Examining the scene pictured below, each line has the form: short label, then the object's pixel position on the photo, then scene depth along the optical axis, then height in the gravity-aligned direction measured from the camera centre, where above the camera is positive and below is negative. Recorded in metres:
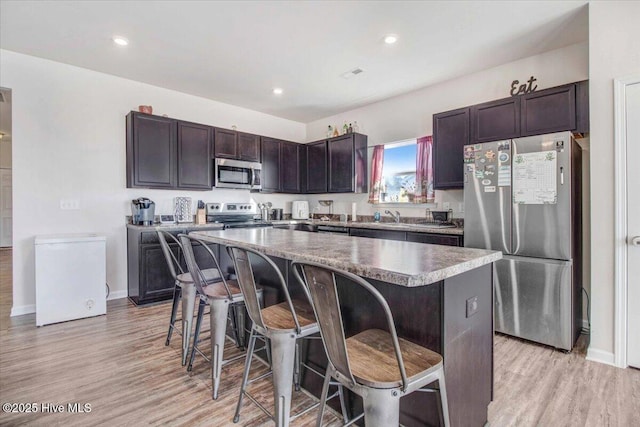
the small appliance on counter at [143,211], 3.83 +0.00
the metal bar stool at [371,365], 1.01 -0.56
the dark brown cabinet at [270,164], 5.18 +0.78
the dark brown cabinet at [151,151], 3.86 +0.77
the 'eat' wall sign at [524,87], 3.31 +1.31
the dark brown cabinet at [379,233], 3.77 -0.30
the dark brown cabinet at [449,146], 3.55 +0.75
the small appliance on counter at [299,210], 5.75 +0.01
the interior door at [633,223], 2.30 -0.11
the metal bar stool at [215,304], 1.88 -0.57
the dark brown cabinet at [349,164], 4.93 +0.75
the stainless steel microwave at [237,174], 4.59 +0.56
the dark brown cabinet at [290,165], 5.43 +0.80
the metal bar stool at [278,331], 1.41 -0.56
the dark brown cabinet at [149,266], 3.65 -0.66
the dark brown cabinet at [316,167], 5.38 +0.76
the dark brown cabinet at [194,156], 4.23 +0.77
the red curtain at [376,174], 4.87 +0.57
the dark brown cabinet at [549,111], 2.83 +0.93
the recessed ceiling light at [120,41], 3.05 +1.69
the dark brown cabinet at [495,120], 3.14 +0.93
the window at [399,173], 4.49 +0.55
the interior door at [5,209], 7.85 +0.08
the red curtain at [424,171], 4.21 +0.53
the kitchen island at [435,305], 1.26 -0.43
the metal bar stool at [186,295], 2.32 -0.63
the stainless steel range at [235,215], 4.67 -0.06
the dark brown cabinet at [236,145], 4.61 +1.01
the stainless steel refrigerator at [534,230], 2.56 -0.18
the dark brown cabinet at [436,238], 3.26 -0.31
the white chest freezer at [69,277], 3.10 -0.67
